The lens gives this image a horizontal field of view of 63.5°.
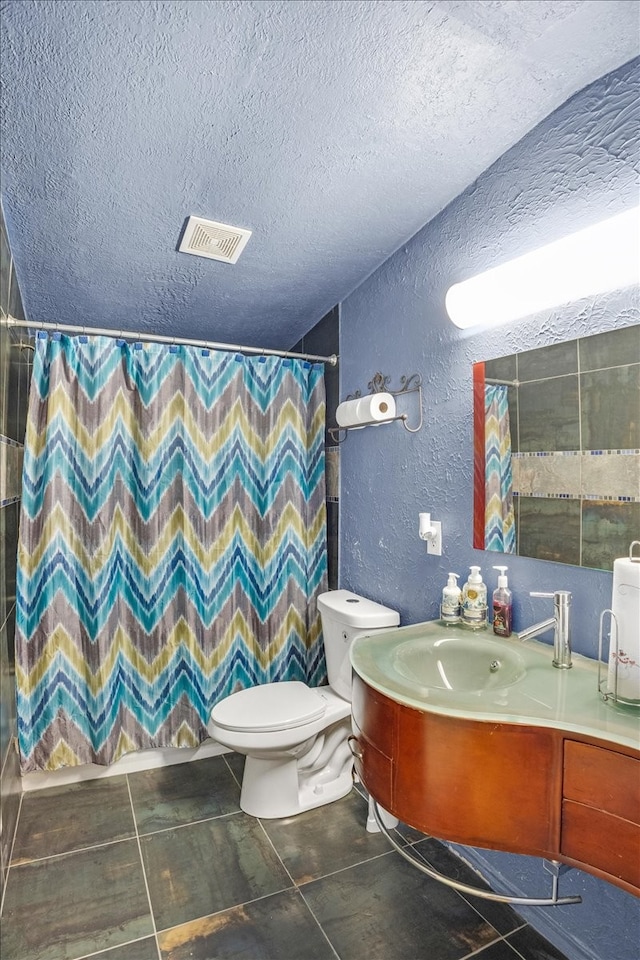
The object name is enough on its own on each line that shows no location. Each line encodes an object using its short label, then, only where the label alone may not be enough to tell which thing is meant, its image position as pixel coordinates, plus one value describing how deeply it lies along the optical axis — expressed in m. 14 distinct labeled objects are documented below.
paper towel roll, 1.02
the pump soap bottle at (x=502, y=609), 1.46
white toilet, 1.84
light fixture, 1.22
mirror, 1.23
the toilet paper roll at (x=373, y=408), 2.03
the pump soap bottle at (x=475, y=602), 1.56
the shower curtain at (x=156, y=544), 2.10
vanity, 0.91
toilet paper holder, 1.96
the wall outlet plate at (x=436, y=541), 1.82
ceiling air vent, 1.78
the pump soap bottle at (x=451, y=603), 1.62
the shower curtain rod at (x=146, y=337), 2.02
